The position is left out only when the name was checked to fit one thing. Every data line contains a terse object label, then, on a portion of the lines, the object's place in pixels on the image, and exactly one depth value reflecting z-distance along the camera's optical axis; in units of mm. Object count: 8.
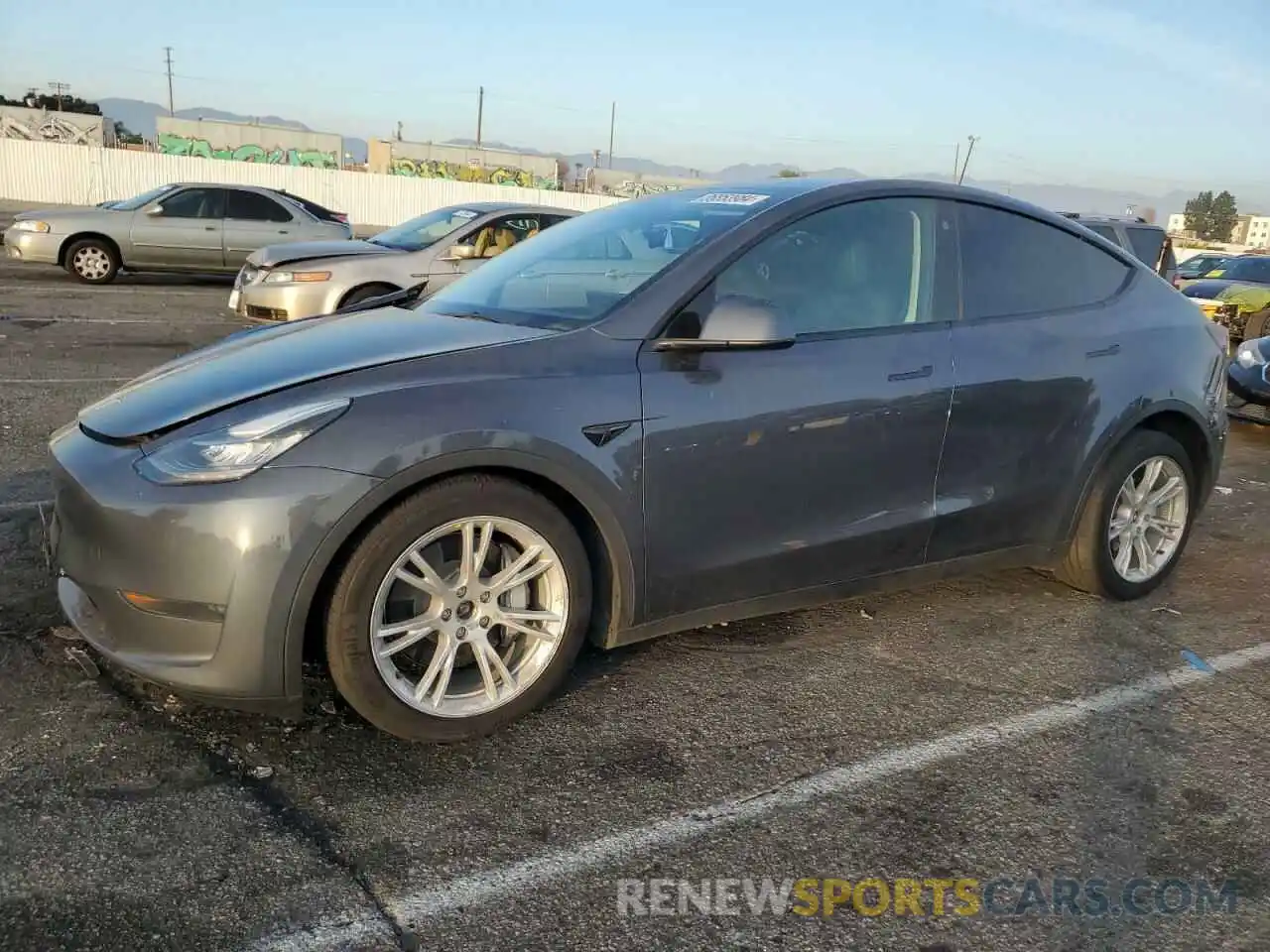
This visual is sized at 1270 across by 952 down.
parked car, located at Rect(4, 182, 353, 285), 14117
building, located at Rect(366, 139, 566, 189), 57562
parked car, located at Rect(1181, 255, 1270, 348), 12297
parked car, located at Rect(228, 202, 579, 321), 9477
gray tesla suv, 2666
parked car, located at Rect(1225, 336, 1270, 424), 8211
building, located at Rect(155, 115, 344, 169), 56406
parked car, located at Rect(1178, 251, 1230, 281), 16047
